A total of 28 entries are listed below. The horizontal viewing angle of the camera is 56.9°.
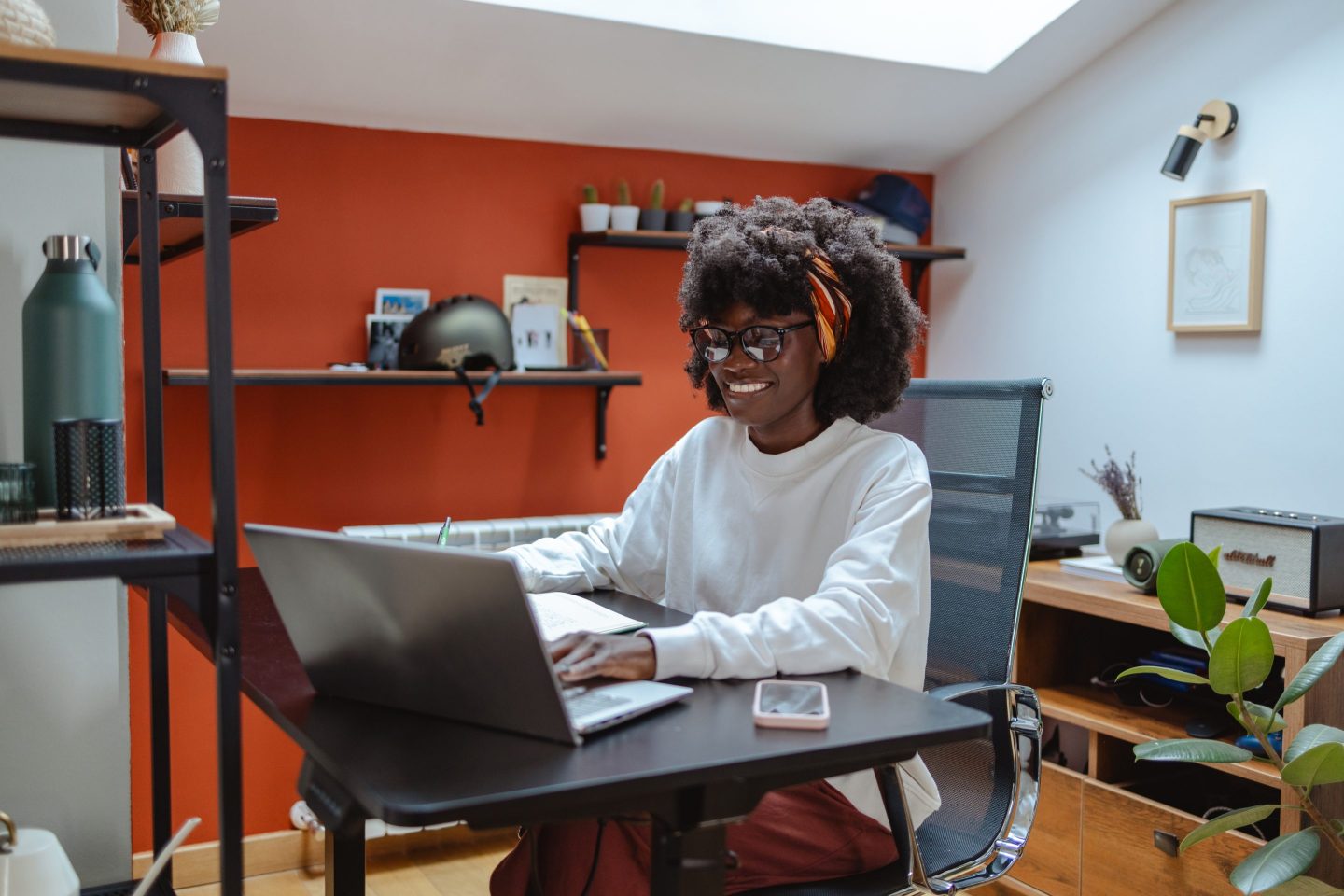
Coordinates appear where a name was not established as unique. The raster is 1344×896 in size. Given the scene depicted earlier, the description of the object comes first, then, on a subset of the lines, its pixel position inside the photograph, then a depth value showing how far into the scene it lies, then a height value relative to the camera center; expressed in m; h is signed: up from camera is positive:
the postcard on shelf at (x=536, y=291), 3.19 +0.22
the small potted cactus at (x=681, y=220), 3.23 +0.41
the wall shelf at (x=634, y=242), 3.12 +0.35
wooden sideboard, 2.28 -0.82
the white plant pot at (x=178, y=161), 1.76 +0.30
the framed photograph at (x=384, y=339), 2.97 +0.08
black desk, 0.99 -0.33
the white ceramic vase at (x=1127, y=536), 2.77 -0.33
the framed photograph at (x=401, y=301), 3.04 +0.18
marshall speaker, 2.38 -0.32
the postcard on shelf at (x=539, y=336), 3.16 +0.10
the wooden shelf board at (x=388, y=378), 2.63 -0.01
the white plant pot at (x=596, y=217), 3.13 +0.41
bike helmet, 2.85 +0.08
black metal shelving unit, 1.05 -0.06
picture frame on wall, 2.76 +0.29
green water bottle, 1.28 +0.02
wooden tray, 1.12 -0.15
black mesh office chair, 1.69 -0.33
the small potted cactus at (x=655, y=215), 3.18 +0.42
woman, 1.45 -0.19
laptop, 1.05 -0.24
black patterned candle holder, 1.18 -0.10
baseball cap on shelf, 3.50 +0.51
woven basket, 1.18 +0.33
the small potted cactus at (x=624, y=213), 3.14 +0.42
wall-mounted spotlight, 2.80 +0.58
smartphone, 1.14 -0.31
